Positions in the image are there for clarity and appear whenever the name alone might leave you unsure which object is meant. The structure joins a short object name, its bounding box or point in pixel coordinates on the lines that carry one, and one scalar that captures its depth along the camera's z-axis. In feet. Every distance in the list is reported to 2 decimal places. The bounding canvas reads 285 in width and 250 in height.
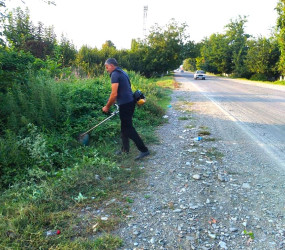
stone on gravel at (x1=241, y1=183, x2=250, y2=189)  12.44
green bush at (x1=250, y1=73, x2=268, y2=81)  121.18
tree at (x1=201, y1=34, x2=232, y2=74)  172.36
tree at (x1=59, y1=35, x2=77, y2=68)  53.04
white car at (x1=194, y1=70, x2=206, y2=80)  127.03
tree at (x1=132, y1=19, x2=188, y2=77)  110.22
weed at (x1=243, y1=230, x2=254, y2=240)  8.98
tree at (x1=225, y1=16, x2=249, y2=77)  151.33
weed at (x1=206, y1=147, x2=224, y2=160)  16.37
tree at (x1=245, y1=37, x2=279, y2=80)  114.83
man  15.51
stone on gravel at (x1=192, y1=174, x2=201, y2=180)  13.42
